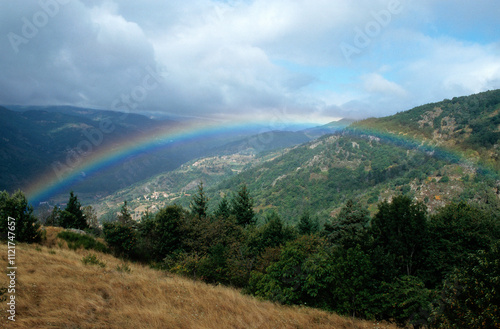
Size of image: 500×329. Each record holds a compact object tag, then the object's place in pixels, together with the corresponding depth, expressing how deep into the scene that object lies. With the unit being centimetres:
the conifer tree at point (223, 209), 3860
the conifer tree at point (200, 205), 3312
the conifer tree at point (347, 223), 2667
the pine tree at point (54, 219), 3684
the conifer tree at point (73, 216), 3392
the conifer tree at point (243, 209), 3722
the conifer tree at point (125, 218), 2091
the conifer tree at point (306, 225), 3738
